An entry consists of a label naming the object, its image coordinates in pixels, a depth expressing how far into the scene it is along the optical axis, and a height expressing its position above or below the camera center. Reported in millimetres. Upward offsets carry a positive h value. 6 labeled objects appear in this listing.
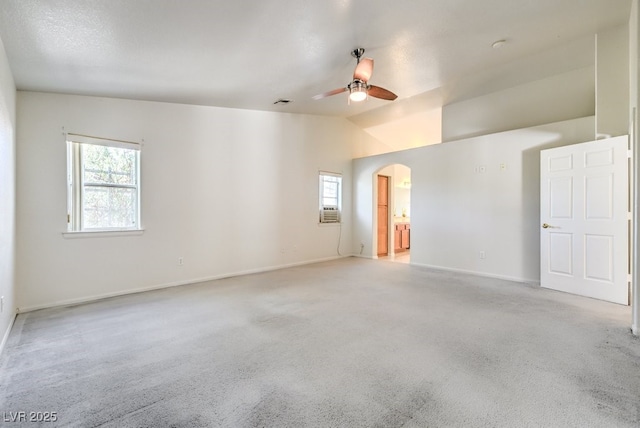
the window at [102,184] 3729 +382
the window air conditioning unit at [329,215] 6797 -53
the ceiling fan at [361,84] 3271 +1506
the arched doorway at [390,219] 7372 -186
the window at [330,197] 6807 +379
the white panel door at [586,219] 3594 -87
